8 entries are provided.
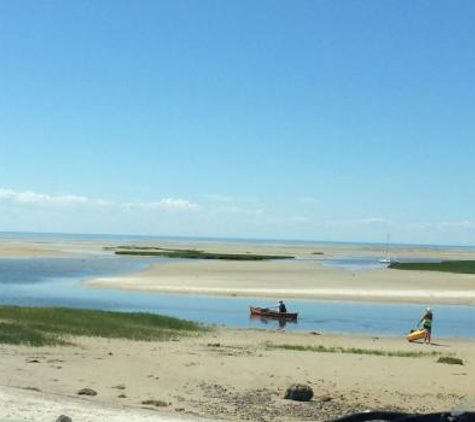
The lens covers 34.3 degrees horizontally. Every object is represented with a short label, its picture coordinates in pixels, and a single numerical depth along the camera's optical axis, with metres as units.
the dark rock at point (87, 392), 14.00
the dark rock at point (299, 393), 15.45
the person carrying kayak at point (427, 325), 28.98
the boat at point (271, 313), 36.50
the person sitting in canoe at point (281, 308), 36.88
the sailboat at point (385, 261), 104.06
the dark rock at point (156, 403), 13.76
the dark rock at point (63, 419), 9.52
